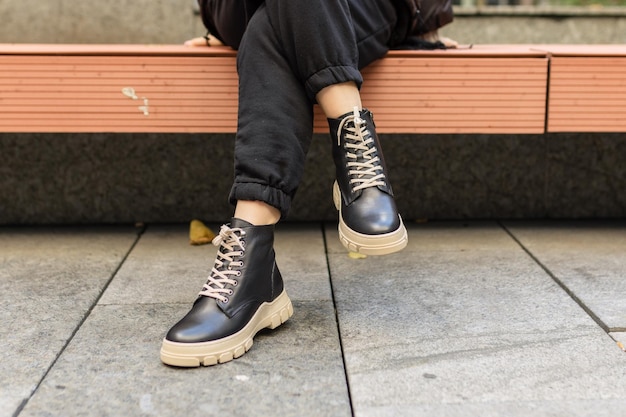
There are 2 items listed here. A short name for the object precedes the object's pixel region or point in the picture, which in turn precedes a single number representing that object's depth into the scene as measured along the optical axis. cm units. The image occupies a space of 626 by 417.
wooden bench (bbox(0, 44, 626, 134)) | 224
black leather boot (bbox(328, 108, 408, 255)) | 170
